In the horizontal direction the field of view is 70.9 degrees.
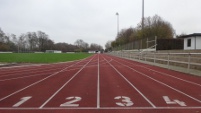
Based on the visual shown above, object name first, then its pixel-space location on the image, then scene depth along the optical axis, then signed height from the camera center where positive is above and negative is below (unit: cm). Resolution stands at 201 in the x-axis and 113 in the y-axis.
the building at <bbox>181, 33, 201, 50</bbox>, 1427 +125
